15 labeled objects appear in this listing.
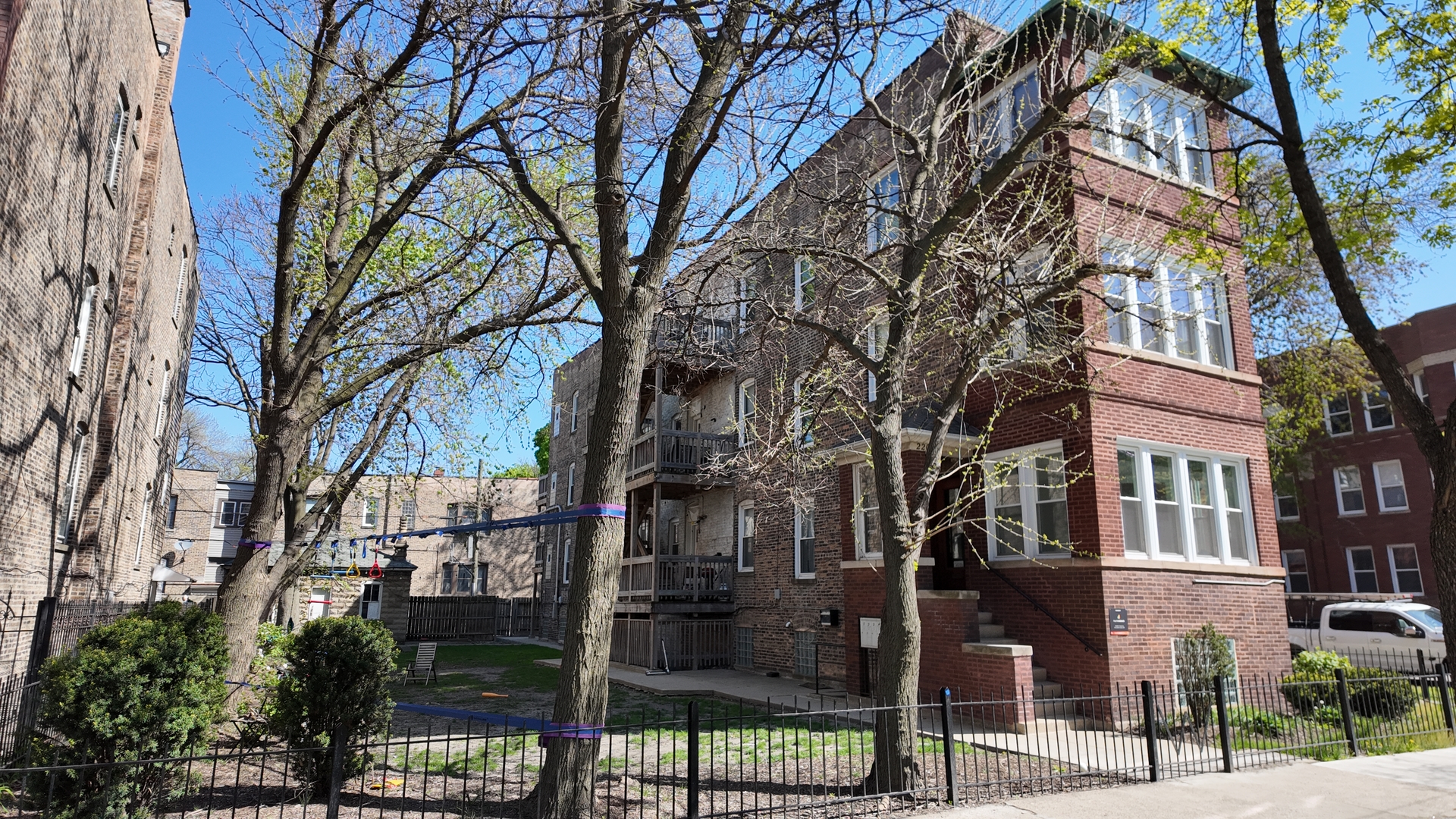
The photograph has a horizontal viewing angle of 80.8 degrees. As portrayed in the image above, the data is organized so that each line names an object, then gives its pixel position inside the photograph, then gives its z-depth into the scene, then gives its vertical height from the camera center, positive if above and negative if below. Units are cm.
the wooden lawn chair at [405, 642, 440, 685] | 1788 -169
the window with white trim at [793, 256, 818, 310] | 1891 +673
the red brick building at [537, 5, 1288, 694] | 1253 +124
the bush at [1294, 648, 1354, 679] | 1291 -115
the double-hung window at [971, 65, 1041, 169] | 1459 +814
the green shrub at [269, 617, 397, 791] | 799 -95
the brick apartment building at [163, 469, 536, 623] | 4675 +216
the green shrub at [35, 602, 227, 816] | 634 -94
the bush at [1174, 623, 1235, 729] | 1131 -105
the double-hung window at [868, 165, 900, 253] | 1510 +752
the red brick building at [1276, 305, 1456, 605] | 2912 +328
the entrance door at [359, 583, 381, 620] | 3709 -66
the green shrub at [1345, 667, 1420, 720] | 1199 -152
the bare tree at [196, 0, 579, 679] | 952 +460
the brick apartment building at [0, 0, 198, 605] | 1073 +473
